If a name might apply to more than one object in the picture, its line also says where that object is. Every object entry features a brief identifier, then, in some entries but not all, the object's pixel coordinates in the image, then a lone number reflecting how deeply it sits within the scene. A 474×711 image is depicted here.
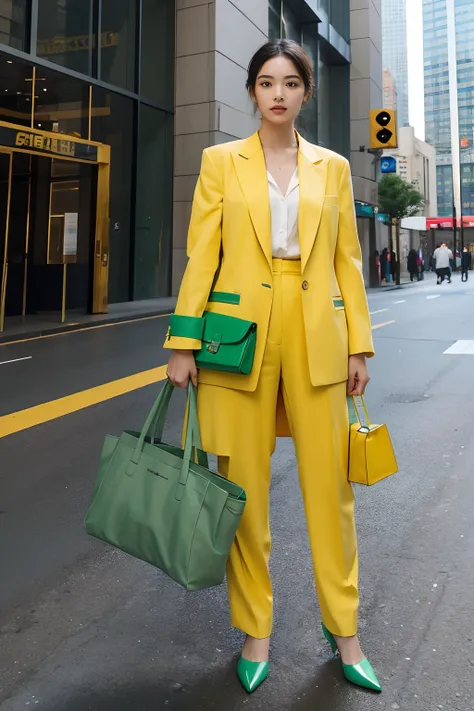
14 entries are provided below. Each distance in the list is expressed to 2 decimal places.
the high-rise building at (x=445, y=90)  112.73
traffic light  16.25
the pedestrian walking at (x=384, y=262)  33.22
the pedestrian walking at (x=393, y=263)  35.25
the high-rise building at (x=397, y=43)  143.88
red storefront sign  71.62
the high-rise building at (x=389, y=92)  91.16
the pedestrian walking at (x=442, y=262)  32.23
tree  45.56
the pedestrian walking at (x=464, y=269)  35.76
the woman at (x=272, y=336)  2.11
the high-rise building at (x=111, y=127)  14.27
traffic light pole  60.49
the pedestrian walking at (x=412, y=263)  37.78
